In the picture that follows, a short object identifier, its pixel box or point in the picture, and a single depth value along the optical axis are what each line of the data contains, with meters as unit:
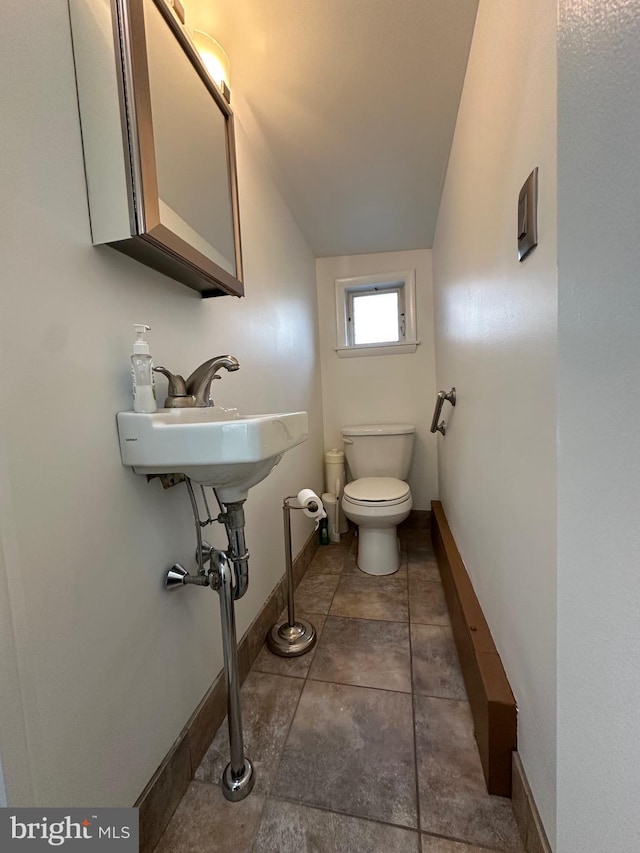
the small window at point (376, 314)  2.31
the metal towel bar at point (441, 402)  1.51
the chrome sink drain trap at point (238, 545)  0.85
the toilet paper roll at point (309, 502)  1.20
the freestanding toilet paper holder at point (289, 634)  1.26
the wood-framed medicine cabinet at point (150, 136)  0.62
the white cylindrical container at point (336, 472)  2.26
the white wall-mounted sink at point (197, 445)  0.66
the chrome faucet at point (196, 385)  0.79
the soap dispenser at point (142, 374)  0.69
